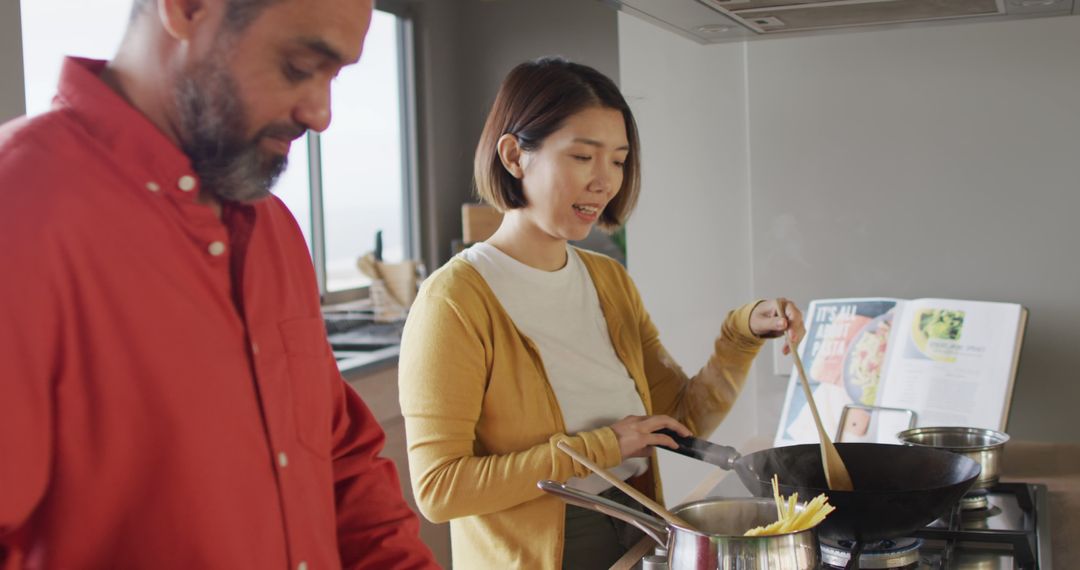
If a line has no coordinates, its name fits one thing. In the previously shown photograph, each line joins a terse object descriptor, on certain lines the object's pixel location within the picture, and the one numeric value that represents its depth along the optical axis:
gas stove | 1.26
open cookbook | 1.90
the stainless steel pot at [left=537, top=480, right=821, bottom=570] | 0.99
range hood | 1.48
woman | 1.38
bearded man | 0.71
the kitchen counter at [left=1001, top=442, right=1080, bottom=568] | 1.43
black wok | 1.19
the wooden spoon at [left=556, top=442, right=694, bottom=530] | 1.10
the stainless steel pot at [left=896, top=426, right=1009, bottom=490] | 1.60
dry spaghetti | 1.08
